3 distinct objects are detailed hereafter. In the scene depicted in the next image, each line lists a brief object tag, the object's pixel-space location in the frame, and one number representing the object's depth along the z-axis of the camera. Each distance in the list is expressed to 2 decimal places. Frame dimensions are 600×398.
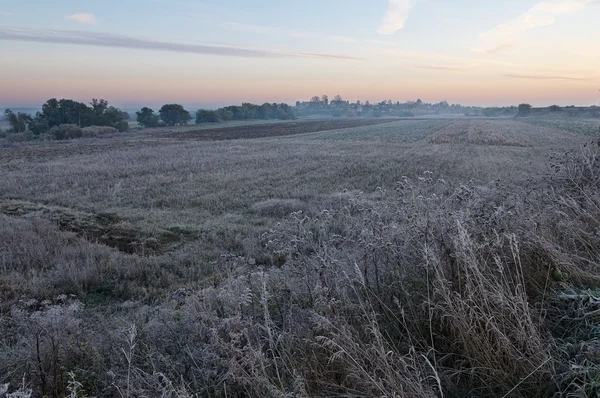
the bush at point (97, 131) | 62.19
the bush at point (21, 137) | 58.06
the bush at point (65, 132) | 58.38
